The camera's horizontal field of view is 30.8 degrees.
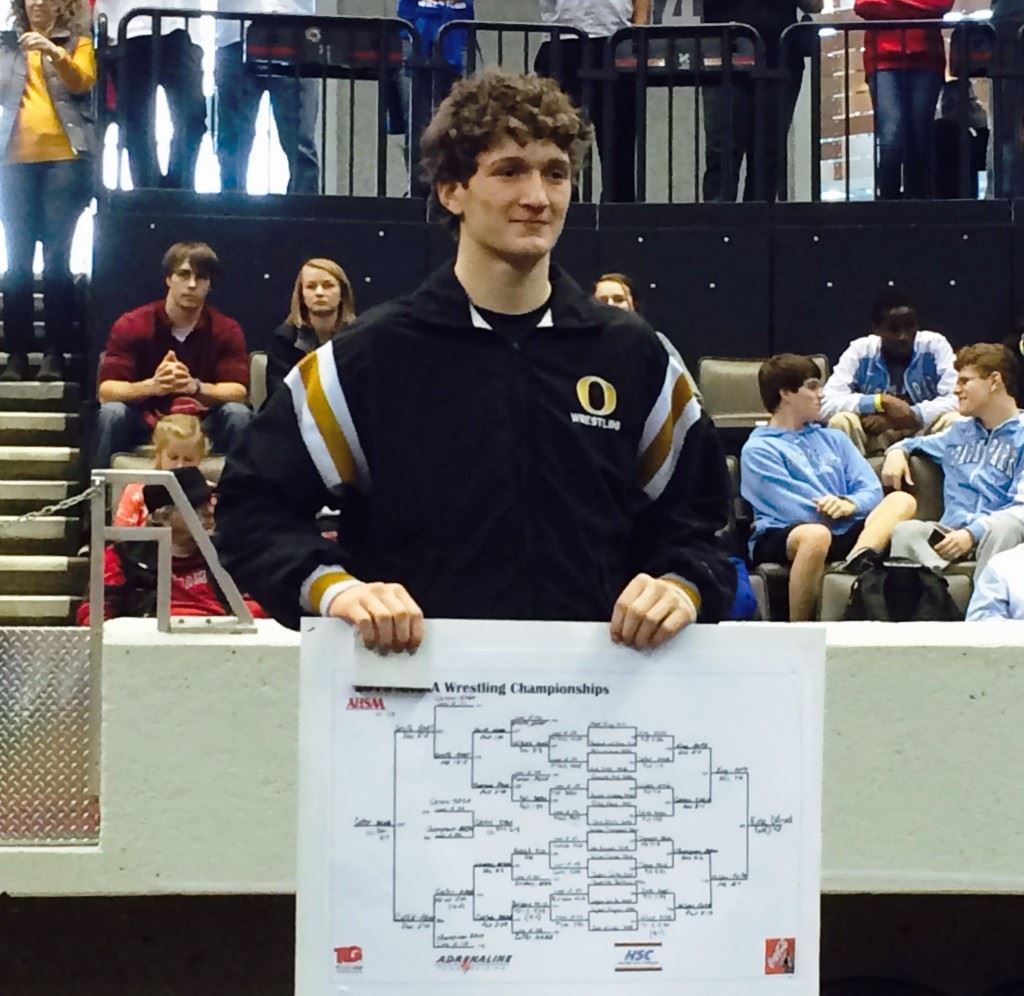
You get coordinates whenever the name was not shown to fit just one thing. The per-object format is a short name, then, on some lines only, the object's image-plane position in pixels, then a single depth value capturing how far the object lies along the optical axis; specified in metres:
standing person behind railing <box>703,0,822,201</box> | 10.59
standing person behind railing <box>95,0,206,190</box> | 10.13
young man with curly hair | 2.26
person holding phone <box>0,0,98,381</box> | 8.30
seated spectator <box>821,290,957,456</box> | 8.67
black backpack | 6.63
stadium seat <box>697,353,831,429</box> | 9.34
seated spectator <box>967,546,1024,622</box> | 5.21
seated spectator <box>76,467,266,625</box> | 5.91
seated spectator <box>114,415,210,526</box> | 7.06
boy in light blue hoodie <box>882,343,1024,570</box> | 7.52
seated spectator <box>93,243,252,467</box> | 8.18
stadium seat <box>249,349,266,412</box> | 8.94
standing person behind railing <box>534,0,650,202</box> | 10.62
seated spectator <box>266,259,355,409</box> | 8.17
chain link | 3.78
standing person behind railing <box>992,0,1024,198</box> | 10.48
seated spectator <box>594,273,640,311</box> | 8.09
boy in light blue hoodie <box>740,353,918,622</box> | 7.31
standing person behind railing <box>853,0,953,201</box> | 10.16
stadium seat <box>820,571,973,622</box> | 6.88
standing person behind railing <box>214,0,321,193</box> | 10.27
